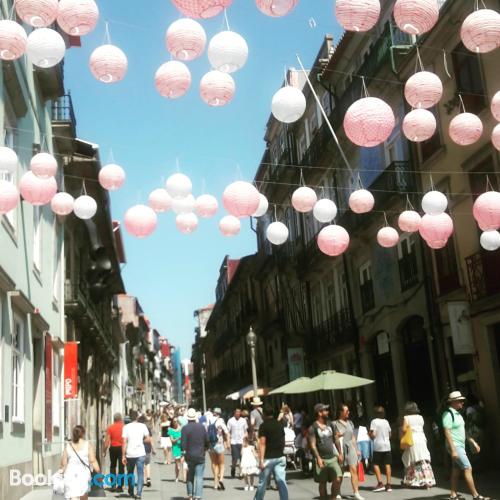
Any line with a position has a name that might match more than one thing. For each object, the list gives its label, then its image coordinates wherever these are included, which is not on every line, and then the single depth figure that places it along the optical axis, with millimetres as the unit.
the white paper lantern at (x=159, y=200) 11438
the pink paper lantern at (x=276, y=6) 7422
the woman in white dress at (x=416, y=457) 13453
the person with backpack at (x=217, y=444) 15582
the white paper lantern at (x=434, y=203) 11906
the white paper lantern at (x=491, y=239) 12797
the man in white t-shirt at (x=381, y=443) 14156
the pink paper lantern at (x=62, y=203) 11672
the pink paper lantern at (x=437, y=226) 12234
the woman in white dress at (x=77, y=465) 9352
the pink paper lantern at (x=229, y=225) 12172
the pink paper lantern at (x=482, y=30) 8391
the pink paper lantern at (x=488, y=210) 11031
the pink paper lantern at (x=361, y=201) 12555
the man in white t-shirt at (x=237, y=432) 17578
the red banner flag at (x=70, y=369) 17781
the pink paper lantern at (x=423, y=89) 9414
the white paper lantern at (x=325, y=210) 12602
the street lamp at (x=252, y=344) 24339
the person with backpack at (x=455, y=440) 10336
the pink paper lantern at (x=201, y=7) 7168
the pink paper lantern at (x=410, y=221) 13297
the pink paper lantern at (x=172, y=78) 8594
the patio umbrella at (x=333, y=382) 17141
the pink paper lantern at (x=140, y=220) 11203
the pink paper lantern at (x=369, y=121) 8969
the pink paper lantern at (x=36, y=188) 10203
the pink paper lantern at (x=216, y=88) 8695
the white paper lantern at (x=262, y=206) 12129
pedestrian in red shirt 15320
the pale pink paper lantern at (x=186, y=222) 11797
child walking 15432
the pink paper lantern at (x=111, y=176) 11062
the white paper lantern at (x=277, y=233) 12844
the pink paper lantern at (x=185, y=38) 7930
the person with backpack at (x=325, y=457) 11234
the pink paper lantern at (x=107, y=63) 8289
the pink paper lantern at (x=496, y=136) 9953
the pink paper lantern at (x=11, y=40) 7746
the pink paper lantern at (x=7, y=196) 9203
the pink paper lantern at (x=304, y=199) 12523
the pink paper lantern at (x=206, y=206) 11742
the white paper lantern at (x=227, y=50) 8211
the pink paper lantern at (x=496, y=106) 9548
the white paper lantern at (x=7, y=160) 8992
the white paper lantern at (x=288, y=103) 9305
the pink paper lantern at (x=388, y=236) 14258
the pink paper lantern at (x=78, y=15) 7598
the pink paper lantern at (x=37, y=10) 7547
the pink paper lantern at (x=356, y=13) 7918
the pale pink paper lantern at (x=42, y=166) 10078
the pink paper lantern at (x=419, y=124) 9867
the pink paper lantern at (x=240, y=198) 10516
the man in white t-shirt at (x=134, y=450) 13633
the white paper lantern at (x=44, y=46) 8055
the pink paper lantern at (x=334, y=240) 12484
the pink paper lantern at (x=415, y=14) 8148
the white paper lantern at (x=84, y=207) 11805
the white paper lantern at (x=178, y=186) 11305
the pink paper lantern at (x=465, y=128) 10273
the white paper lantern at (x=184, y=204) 11578
